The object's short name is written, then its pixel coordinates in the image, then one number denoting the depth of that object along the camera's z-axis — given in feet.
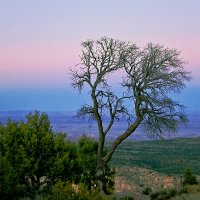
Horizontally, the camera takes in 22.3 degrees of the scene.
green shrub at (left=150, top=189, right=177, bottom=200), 107.96
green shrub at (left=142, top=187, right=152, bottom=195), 129.27
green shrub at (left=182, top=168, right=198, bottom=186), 129.08
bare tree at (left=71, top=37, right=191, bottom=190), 120.57
